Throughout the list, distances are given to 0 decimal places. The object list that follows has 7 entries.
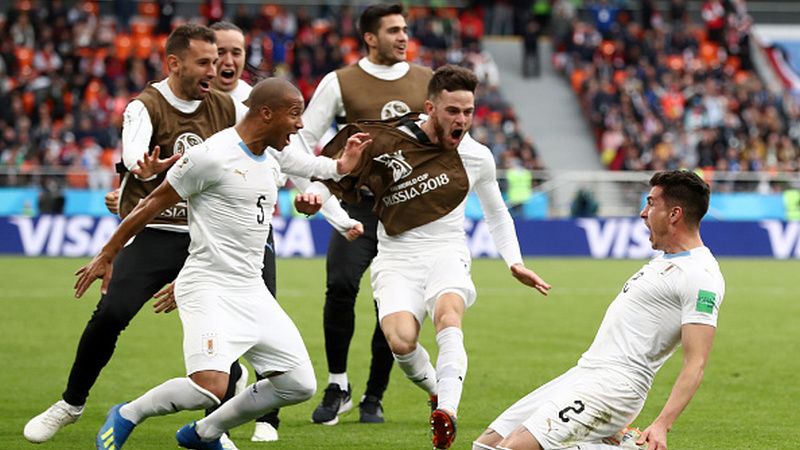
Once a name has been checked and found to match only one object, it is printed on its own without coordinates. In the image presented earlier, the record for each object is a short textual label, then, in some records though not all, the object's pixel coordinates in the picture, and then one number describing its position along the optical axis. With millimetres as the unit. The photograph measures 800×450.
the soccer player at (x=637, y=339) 13094
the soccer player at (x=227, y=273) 14156
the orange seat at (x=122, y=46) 64687
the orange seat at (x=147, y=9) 71219
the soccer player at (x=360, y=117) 18516
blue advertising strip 47906
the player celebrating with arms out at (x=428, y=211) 16297
